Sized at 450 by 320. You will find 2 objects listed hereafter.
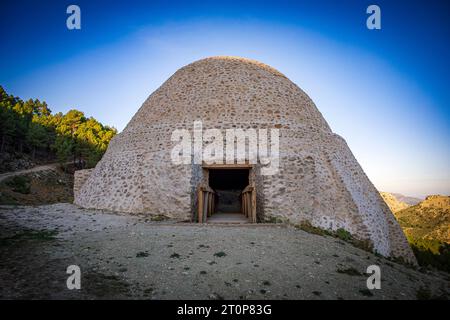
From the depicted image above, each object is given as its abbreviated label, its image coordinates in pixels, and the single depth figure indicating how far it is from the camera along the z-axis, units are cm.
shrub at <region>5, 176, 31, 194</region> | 2385
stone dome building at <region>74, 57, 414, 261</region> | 1180
